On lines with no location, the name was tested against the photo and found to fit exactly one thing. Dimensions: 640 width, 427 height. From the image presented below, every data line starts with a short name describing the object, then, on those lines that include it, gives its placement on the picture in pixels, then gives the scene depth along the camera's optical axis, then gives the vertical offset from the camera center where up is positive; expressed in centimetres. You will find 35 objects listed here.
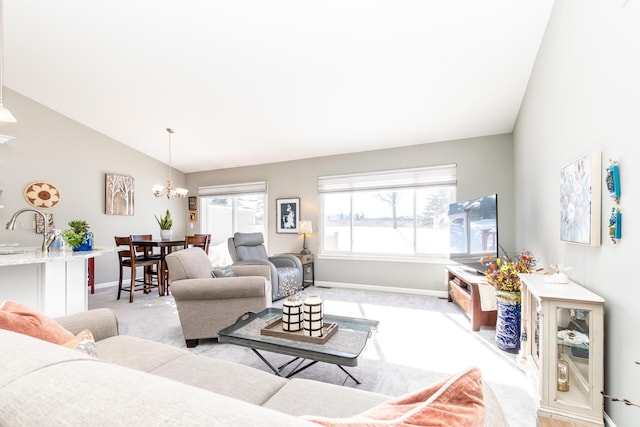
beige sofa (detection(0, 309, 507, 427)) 39 -26
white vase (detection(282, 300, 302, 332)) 193 -66
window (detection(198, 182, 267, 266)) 578 +6
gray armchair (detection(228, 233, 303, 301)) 397 -64
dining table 436 -72
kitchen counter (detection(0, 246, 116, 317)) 226 -54
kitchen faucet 269 -23
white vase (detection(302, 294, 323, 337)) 190 -64
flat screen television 302 -18
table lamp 507 -23
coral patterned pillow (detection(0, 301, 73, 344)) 99 -38
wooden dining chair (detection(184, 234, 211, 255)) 464 -42
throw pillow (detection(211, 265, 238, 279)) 299 -59
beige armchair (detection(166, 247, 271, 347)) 259 -75
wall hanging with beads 146 +8
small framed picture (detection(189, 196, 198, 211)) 647 +24
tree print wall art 518 +37
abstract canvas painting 166 +9
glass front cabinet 152 -75
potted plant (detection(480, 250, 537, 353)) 246 -74
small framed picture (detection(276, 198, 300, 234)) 541 +0
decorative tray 180 -75
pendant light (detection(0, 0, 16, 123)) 228 +77
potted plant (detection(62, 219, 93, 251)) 277 -21
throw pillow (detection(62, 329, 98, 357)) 105 -47
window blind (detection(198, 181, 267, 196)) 576 +53
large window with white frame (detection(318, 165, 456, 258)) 442 +5
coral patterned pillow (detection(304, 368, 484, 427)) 49 -33
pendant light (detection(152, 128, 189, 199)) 462 +38
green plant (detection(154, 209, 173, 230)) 491 -15
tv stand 290 -87
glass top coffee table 166 -77
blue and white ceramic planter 246 -88
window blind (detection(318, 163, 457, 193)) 433 +57
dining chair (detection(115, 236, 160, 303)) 418 -69
